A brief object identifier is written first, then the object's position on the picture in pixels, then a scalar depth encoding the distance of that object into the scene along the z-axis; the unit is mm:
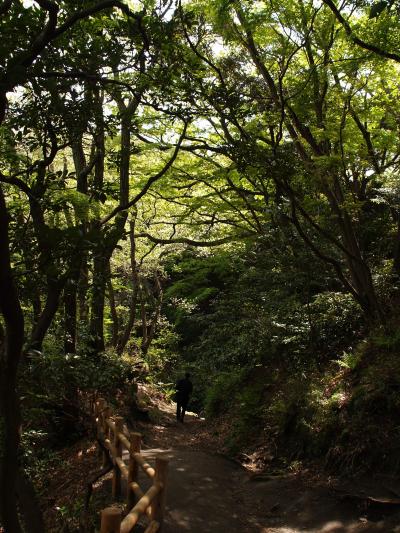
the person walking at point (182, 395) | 15398
